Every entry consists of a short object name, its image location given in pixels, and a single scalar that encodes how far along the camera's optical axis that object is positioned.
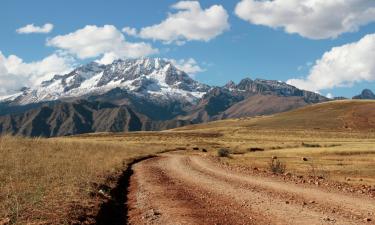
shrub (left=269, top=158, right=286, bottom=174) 40.78
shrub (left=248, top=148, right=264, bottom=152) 94.98
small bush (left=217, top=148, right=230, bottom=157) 77.70
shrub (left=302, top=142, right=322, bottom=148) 100.80
